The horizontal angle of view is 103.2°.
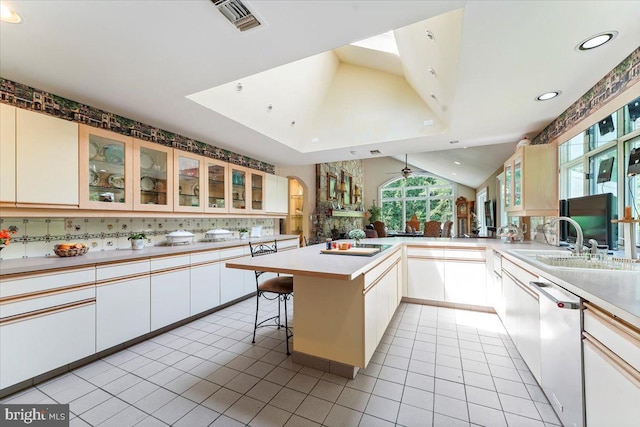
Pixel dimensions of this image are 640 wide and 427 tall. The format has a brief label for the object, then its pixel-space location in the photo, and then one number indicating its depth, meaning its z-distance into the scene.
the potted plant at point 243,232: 4.23
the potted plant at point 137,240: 2.73
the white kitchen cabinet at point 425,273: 3.39
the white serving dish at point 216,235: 3.65
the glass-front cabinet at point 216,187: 3.51
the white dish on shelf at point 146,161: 2.76
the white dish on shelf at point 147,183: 2.78
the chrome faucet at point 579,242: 1.87
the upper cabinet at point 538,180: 2.72
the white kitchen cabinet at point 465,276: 3.20
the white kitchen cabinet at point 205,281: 2.97
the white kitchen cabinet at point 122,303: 2.16
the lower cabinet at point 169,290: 2.56
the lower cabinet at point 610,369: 0.87
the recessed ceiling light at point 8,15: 1.32
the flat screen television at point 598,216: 1.96
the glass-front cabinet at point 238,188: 3.91
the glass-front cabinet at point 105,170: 2.26
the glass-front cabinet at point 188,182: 3.08
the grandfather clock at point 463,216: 8.59
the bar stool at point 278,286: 2.26
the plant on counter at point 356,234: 2.92
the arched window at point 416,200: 10.55
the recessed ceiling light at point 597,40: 1.45
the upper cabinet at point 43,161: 1.89
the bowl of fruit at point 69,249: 2.18
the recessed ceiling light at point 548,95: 2.17
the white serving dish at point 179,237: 3.12
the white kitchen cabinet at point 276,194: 4.65
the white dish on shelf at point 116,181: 2.51
